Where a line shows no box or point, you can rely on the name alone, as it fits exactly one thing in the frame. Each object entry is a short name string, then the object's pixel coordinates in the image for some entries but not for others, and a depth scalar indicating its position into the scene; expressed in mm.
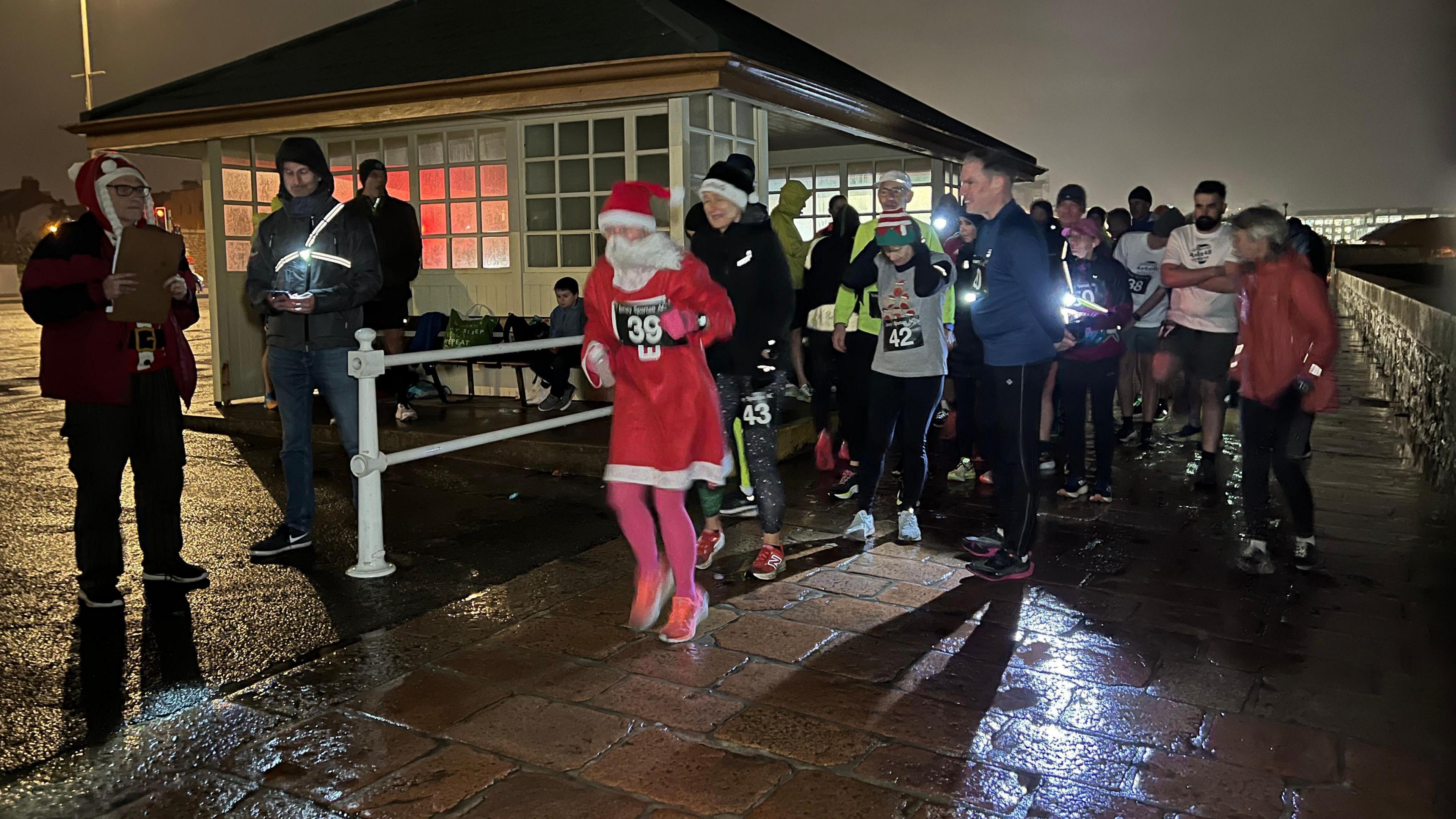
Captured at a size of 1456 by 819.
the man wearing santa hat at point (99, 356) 4500
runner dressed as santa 4035
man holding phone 5309
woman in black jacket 5016
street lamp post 25906
